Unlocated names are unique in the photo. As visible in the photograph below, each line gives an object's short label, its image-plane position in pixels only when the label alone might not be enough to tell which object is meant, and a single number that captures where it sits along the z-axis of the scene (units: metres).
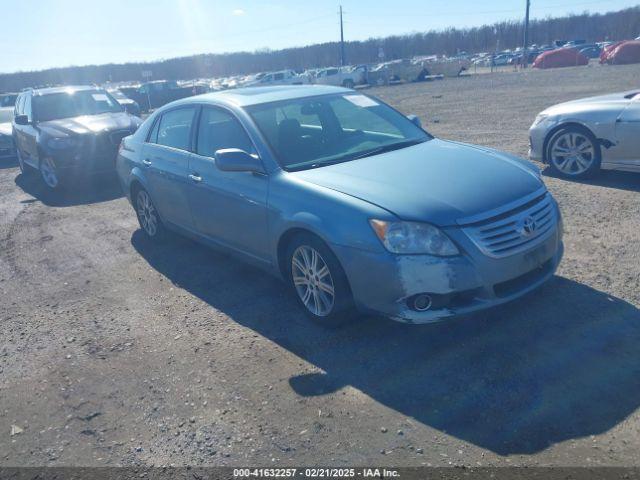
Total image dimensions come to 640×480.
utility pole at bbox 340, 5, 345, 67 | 67.54
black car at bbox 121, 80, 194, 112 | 33.72
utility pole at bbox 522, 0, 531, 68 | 50.58
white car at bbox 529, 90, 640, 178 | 6.92
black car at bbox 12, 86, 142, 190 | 9.88
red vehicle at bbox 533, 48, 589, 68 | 45.91
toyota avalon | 3.62
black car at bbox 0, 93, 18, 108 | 20.52
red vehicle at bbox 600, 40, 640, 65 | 41.12
